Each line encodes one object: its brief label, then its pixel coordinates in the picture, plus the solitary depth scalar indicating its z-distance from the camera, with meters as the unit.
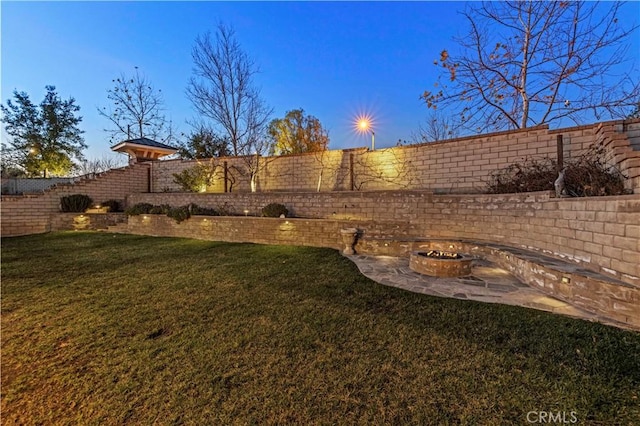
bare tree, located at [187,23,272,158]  14.16
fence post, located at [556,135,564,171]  6.10
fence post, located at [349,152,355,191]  9.14
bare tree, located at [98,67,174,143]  18.33
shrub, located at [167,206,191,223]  9.59
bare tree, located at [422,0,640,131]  7.88
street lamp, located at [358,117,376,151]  9.59
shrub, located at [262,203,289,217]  8.62
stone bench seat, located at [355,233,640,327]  2.79
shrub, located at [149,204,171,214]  10.49
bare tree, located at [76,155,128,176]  23.88
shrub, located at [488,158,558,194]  5.82
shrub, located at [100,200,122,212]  12.34
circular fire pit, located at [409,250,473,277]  4.52
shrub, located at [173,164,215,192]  11.80
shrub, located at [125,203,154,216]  10.76
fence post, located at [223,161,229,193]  11.66
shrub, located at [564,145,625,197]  4.02
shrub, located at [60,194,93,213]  11.45
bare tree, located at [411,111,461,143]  16.23
